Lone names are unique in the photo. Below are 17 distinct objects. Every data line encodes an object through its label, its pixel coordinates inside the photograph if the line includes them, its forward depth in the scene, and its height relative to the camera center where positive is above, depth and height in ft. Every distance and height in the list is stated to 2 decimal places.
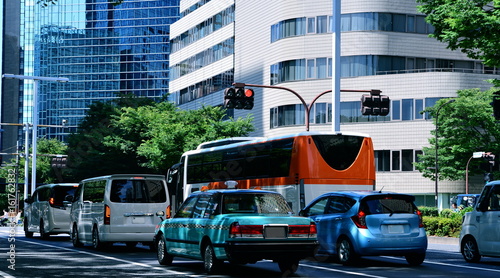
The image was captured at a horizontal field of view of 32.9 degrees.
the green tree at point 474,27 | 87.30 +14.93
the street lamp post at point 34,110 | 148.97 +11.01
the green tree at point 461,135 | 192.34 +7.76
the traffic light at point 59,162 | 211.00 +1.02
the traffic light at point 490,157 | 179.38 +2.40
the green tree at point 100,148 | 207.41 +4.74
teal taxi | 44.91 -3.47
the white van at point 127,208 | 70.33 -3.46
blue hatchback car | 53.98 -3.88
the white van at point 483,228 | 56.75 -4.10
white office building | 198.29 +22.33
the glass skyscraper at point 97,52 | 581.53 +79.86
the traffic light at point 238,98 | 93.15 +7.67
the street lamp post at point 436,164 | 183.76 +0.88
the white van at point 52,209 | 92.89 -4.78
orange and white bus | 80.18 +0.25
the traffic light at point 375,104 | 94.58 +7.17
